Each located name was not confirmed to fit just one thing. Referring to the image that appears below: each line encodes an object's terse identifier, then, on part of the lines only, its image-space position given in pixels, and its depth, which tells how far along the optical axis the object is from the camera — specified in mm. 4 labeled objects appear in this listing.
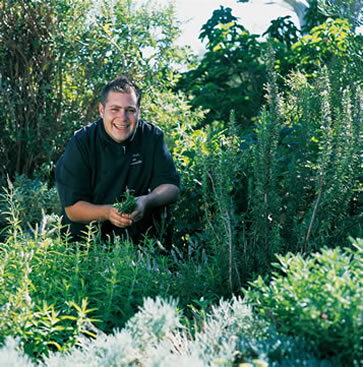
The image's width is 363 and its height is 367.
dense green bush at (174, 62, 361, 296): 2262
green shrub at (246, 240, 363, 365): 1382
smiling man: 3771
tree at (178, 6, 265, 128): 6836
